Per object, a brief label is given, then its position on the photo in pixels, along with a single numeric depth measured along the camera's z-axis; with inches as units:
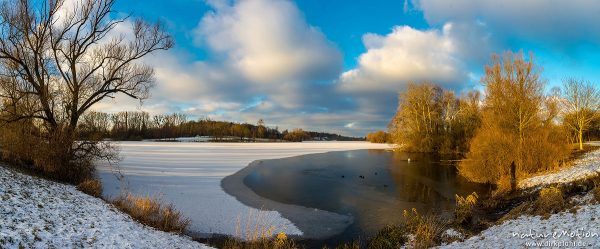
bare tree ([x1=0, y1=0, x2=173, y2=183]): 534.3
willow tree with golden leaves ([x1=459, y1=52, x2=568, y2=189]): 764.6
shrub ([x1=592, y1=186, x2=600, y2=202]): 331.1
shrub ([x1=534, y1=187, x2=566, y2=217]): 343.6
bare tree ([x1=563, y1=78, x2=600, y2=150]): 1146.7
